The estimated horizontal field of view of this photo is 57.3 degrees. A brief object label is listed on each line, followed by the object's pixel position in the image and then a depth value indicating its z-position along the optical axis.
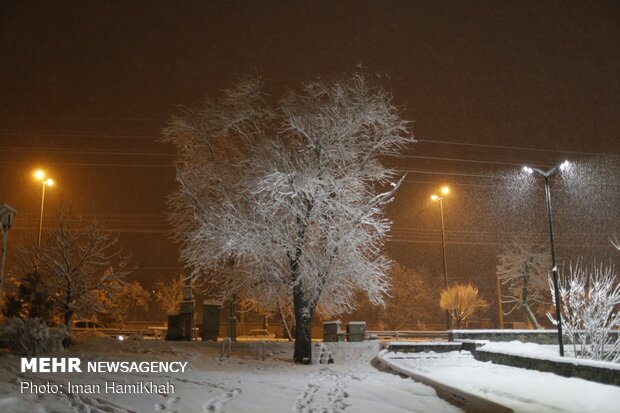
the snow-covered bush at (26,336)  17.11
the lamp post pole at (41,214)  29.42
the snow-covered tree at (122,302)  25.75
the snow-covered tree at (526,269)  42.28
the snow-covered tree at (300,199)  21.28
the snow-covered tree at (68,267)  23.66
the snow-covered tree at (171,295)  56.00
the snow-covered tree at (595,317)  17.84
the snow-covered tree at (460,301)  44.16
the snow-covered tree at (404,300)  57.47
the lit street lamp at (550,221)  19.45
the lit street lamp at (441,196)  37.09
